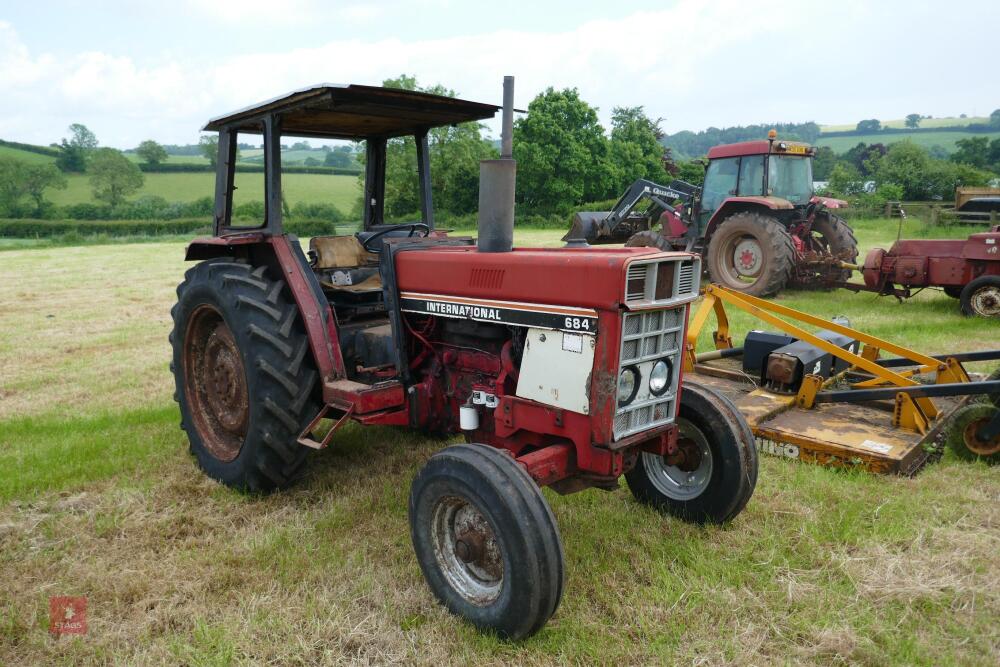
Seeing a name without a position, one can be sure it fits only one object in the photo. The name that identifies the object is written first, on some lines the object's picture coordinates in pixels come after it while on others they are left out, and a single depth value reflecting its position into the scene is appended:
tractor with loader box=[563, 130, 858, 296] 10.45
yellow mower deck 4.12
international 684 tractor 2.81
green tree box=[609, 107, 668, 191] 37.94
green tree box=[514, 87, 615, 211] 34.62
